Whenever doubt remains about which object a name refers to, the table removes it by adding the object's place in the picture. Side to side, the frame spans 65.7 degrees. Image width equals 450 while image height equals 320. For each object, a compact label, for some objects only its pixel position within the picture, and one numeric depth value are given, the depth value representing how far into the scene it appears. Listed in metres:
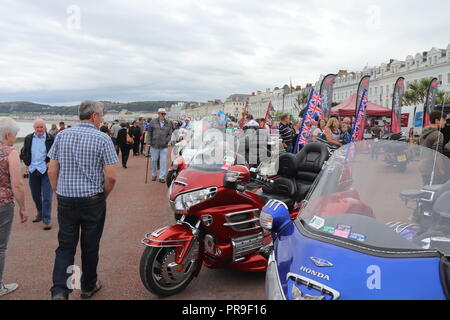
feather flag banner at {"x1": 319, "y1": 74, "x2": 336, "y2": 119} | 13.69
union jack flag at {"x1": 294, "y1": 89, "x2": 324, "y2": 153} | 9.34
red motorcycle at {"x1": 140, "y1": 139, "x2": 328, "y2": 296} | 3.41
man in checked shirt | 3.28
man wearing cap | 10.09
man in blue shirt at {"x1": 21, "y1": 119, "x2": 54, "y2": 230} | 5.88
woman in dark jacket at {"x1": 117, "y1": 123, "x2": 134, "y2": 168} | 13.95
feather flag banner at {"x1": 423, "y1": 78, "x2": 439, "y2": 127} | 13.44
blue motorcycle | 1.61
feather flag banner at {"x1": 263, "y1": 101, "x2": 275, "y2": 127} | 14.60
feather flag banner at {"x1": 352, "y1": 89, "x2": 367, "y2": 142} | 9.92
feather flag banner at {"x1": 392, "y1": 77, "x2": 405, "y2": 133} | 13.57
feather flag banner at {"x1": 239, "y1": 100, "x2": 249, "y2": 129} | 19.83
